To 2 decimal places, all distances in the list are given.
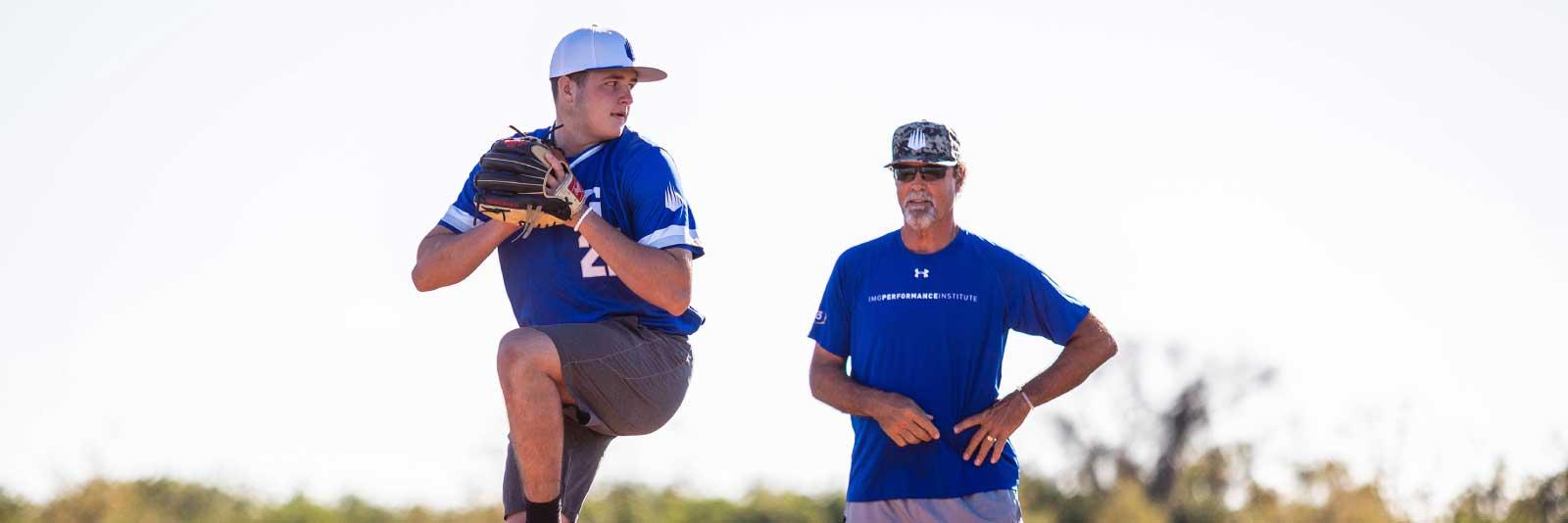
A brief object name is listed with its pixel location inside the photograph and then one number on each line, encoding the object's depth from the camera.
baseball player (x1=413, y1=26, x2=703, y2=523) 13.10
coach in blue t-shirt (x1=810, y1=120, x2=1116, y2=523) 14.61
